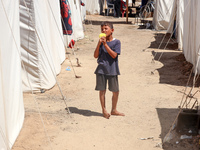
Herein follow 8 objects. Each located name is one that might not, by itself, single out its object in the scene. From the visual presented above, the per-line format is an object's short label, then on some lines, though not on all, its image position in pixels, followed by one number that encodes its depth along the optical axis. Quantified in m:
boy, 4.66
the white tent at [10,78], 3.77
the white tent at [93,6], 21.10
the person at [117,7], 20.03
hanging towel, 9.39
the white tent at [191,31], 7.47
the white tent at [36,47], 6.09
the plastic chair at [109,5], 21.37
